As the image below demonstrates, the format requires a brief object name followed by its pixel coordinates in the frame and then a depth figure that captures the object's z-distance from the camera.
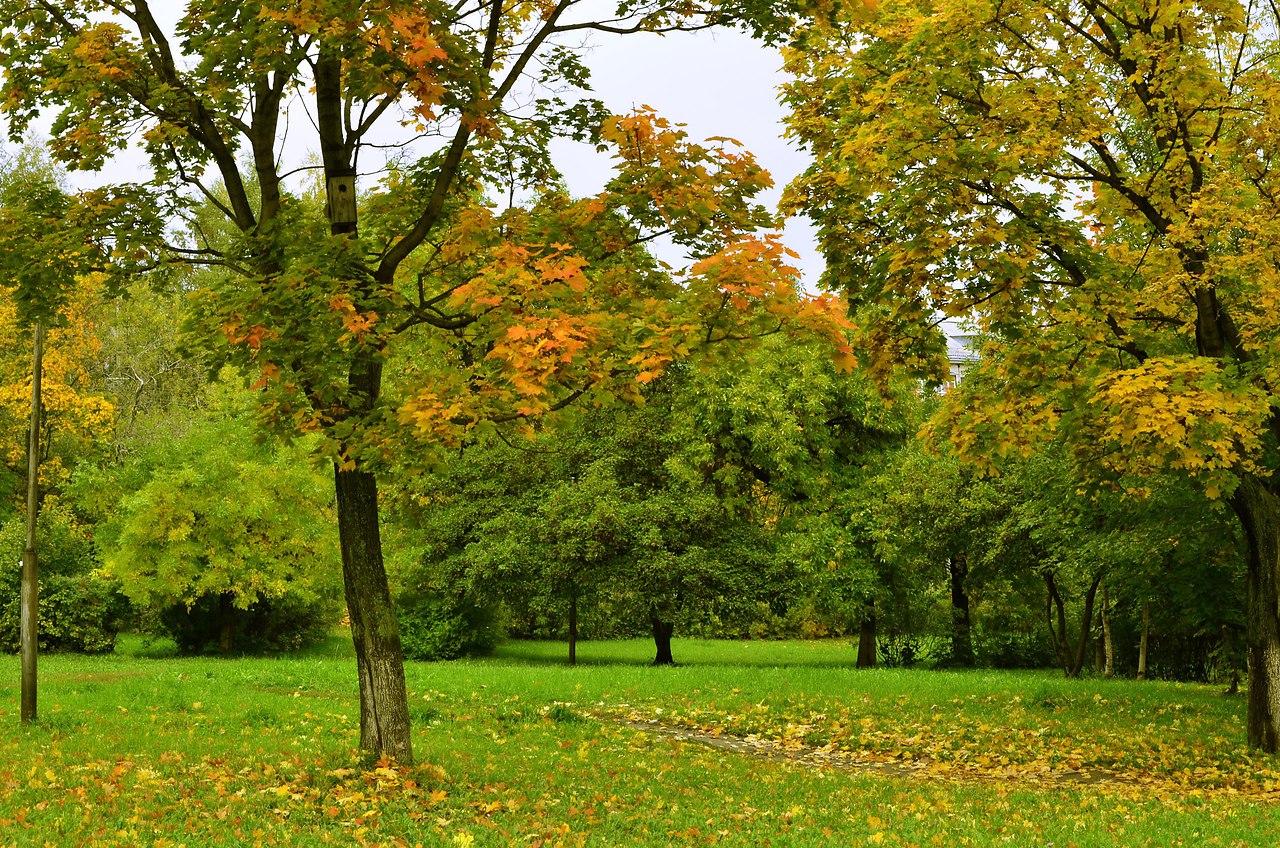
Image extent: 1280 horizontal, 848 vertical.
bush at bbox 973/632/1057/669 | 32.38
